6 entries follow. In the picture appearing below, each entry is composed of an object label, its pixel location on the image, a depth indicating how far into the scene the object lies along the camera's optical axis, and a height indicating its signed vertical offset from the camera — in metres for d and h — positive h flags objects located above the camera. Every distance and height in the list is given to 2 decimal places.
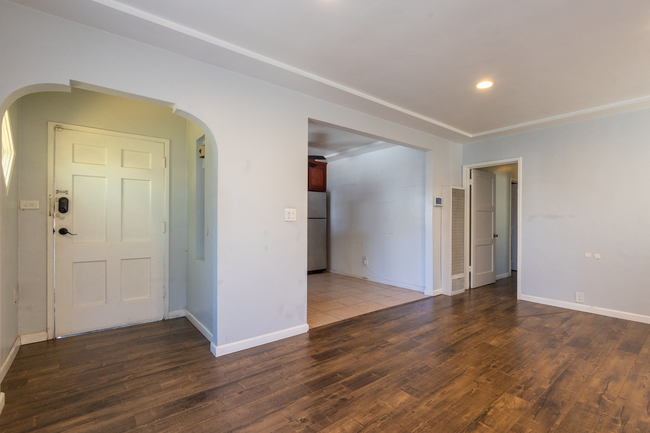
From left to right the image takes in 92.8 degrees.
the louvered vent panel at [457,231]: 4.82 -0.23
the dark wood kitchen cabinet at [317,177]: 6.64 +0.87
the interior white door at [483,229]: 5.23 -0.21
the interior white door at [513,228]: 7.08 -0.27
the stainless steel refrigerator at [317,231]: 6.66 -0.32
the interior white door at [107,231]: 2.93 -0.14
